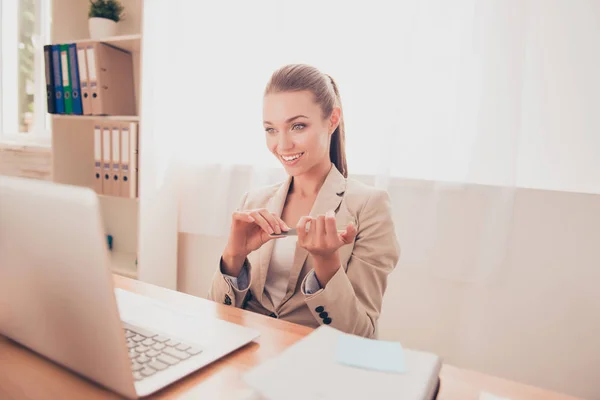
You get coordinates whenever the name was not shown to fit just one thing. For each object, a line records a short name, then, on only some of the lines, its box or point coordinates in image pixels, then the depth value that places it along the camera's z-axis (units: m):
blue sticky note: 0.53
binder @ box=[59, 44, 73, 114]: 2.18
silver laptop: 0.45
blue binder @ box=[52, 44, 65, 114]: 2.21
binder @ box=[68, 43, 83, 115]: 2.15
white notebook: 0.46
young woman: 0.94
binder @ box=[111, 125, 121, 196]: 2.10
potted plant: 2.17
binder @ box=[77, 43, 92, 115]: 2.12
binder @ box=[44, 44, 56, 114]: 2.22
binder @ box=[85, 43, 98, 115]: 2.10
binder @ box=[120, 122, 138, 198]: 2.05
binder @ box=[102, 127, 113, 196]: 2.13
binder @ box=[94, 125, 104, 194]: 2.16
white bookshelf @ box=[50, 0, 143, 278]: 2.23
